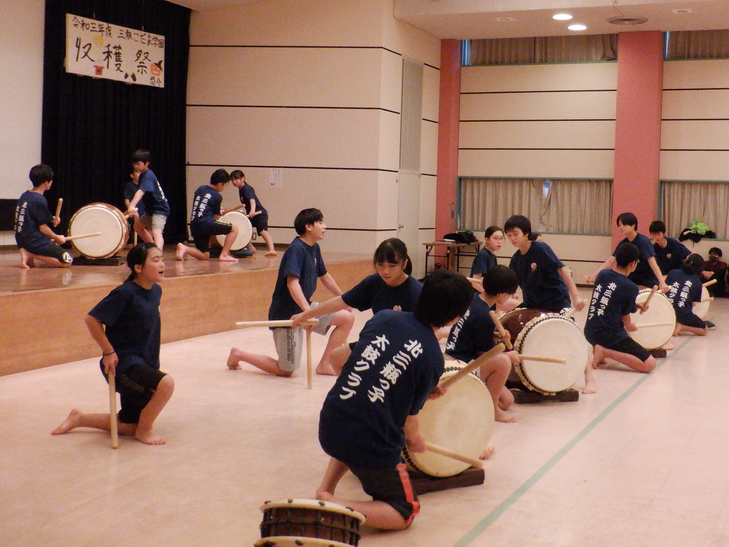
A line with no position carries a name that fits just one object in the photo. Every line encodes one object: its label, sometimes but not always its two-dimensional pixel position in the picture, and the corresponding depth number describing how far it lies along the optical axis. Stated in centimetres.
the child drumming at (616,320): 600
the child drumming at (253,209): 995
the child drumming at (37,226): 724
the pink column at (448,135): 1254
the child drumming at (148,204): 822
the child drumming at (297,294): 543
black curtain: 963
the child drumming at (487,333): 428
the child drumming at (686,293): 810
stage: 561
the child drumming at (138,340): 395
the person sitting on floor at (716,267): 1130
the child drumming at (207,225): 901
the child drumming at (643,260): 730
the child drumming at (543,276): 555
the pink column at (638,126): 1145
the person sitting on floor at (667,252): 851
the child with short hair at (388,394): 287
